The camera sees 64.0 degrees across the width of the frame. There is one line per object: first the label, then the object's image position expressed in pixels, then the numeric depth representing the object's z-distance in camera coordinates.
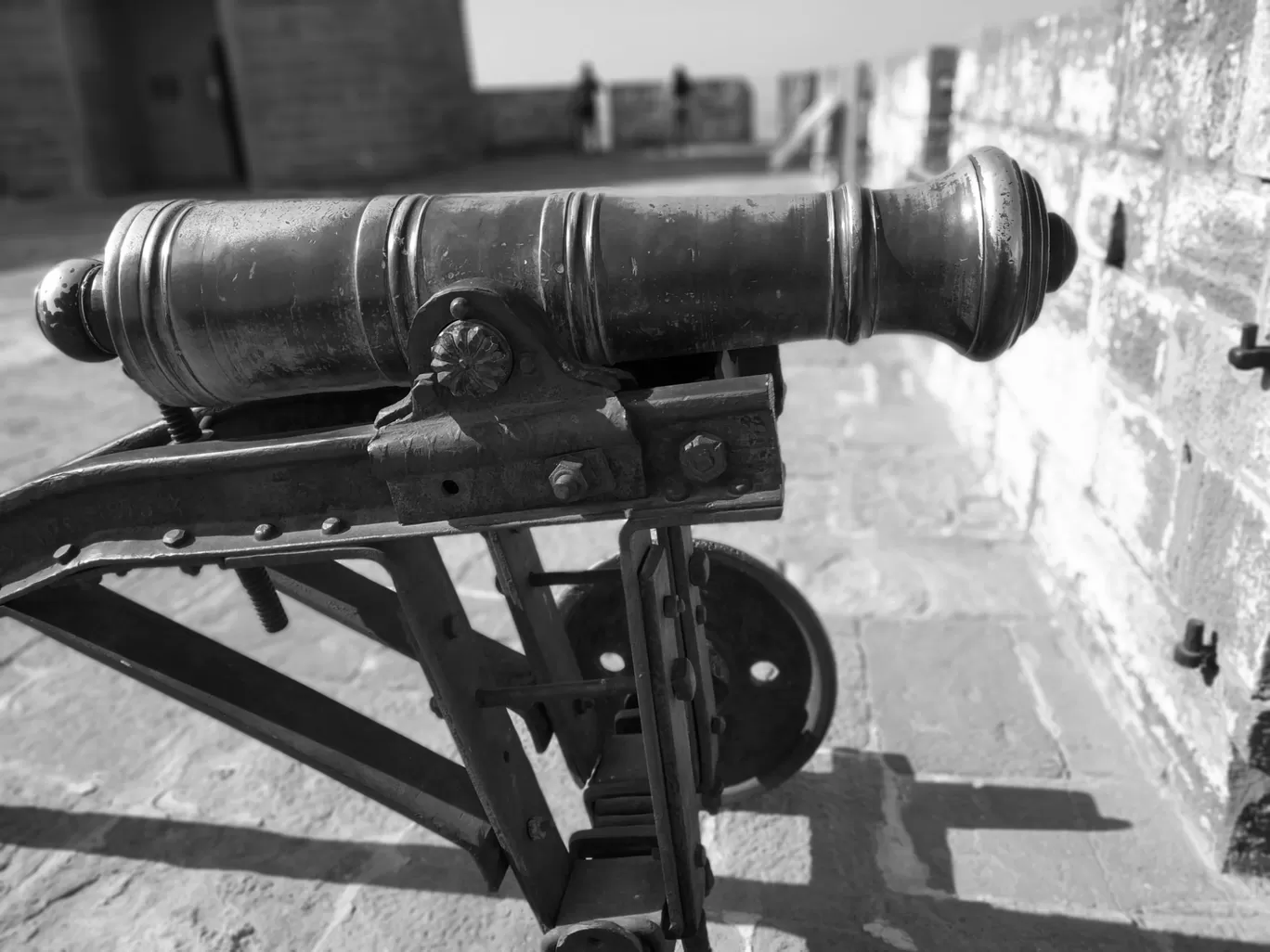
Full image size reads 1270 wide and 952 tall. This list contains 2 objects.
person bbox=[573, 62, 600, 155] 18.81
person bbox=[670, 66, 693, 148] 18.73
